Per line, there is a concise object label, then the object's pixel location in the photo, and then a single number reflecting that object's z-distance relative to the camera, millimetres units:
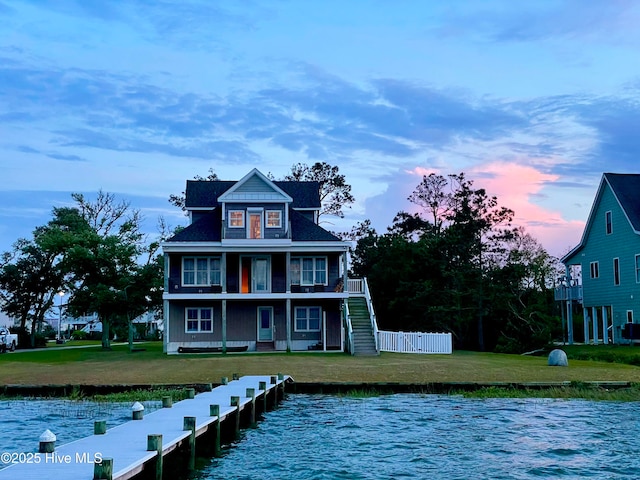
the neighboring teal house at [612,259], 43875
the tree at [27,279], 64250
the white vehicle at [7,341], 49309
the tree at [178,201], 64812
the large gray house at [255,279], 40969
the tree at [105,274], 47844
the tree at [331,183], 62656
